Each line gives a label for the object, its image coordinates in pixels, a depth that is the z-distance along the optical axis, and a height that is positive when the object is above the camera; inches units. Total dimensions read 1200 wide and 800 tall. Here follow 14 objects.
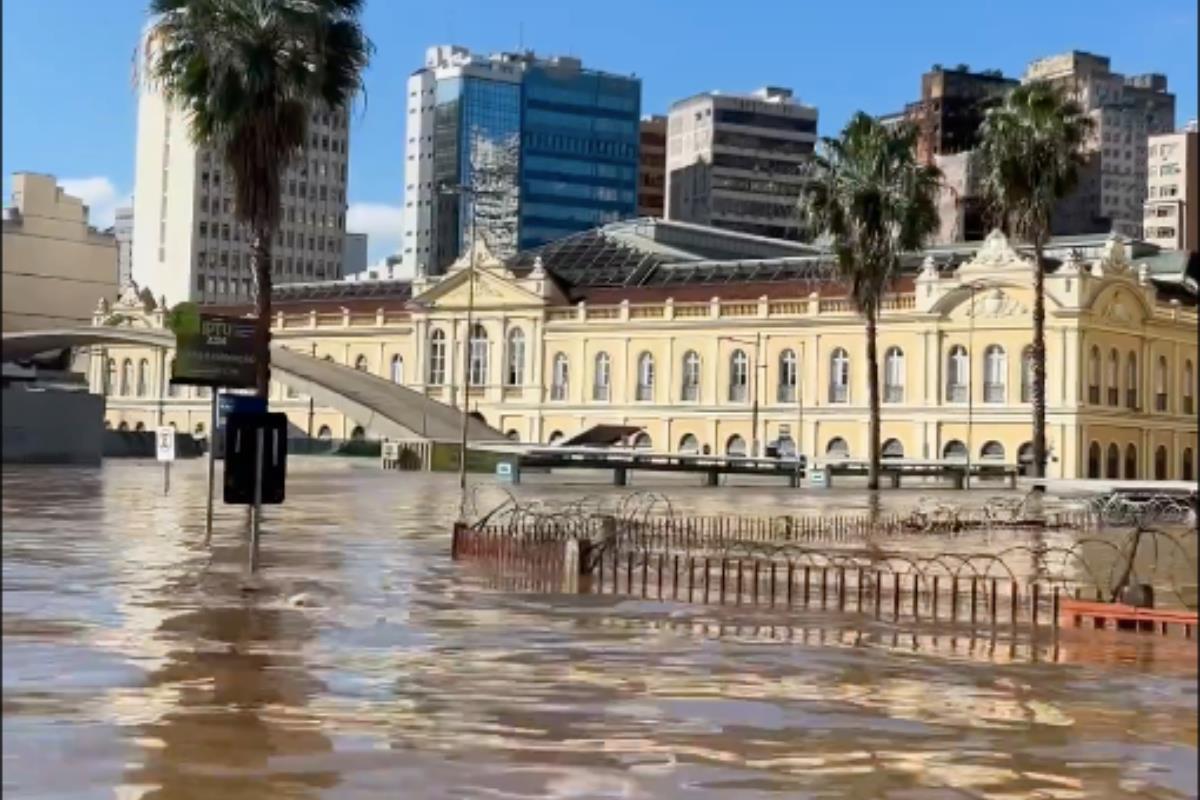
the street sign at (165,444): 1577.3 +23.1
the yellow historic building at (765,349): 3061.0 +275.2
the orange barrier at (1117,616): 686.5 -53.2
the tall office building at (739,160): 6860.2 +1333.3
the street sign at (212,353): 900.0 +62.8
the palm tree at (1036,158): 2126.0 +421.2
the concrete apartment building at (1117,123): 6579.7 +1476.2
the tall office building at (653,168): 7411.4 +1392.1
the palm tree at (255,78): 1272.1 +303.2
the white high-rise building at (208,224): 5428.2 +833.6
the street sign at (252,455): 760.3 +7.2
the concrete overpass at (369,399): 3326.8 +153.9
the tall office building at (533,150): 6510.8 +1301.0
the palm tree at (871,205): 2305.6 +387.1
